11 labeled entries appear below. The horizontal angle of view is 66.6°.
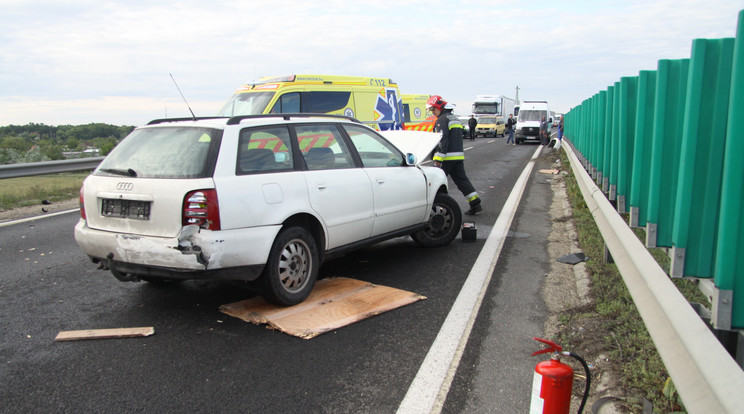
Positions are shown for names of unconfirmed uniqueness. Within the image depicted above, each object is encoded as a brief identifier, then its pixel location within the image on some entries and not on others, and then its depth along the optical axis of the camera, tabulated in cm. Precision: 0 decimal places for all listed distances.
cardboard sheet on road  436
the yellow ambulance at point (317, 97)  1216
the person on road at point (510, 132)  3557
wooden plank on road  416
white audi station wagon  417
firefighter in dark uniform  909
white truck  4541
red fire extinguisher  260
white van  3553
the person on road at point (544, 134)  3284
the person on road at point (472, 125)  3938
